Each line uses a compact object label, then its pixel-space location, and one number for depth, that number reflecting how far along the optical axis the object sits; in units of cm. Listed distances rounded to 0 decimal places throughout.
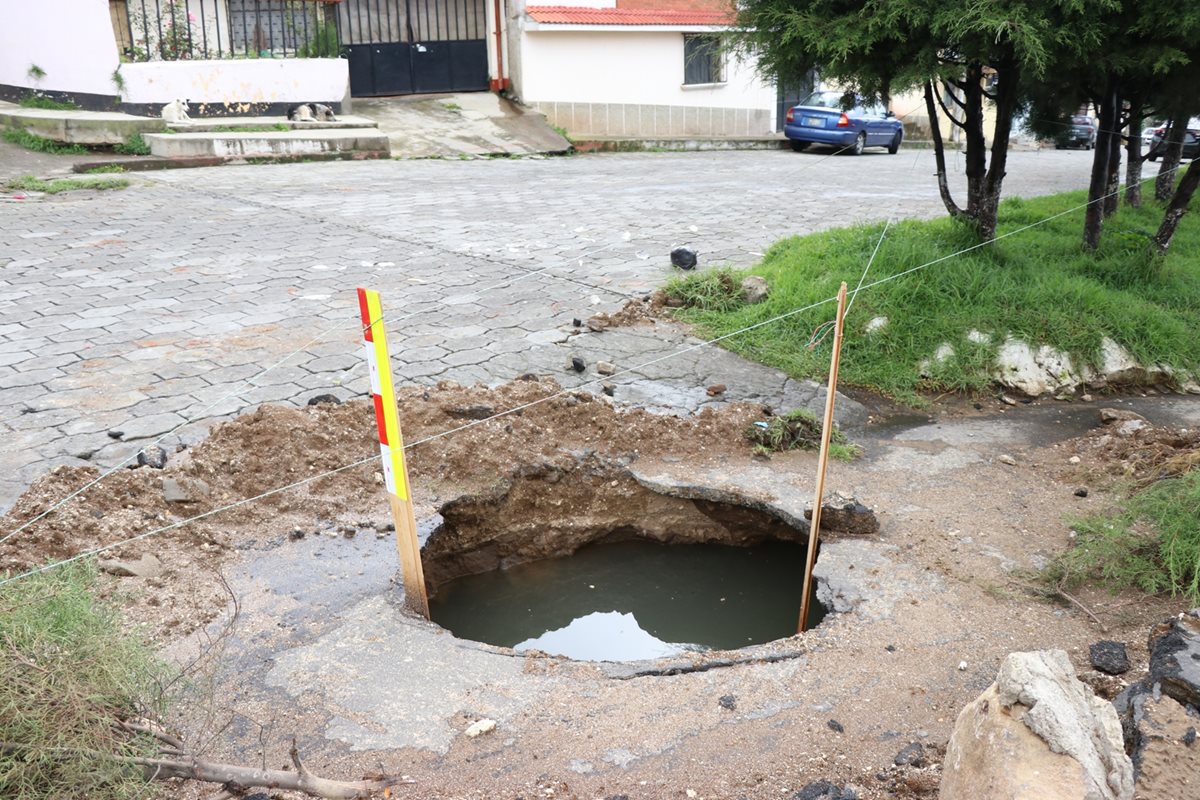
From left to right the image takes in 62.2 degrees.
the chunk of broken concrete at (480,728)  331
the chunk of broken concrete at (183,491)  466
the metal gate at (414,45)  2081
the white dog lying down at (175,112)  1645
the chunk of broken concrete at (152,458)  496
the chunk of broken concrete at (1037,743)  235
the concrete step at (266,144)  1502
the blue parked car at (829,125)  2197
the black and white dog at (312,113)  1772
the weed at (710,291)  775
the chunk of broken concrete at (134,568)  410
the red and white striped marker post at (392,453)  366
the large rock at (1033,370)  670
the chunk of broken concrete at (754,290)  777
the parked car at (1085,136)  2471
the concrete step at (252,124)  1611
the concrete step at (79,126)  1520
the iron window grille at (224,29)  1664
